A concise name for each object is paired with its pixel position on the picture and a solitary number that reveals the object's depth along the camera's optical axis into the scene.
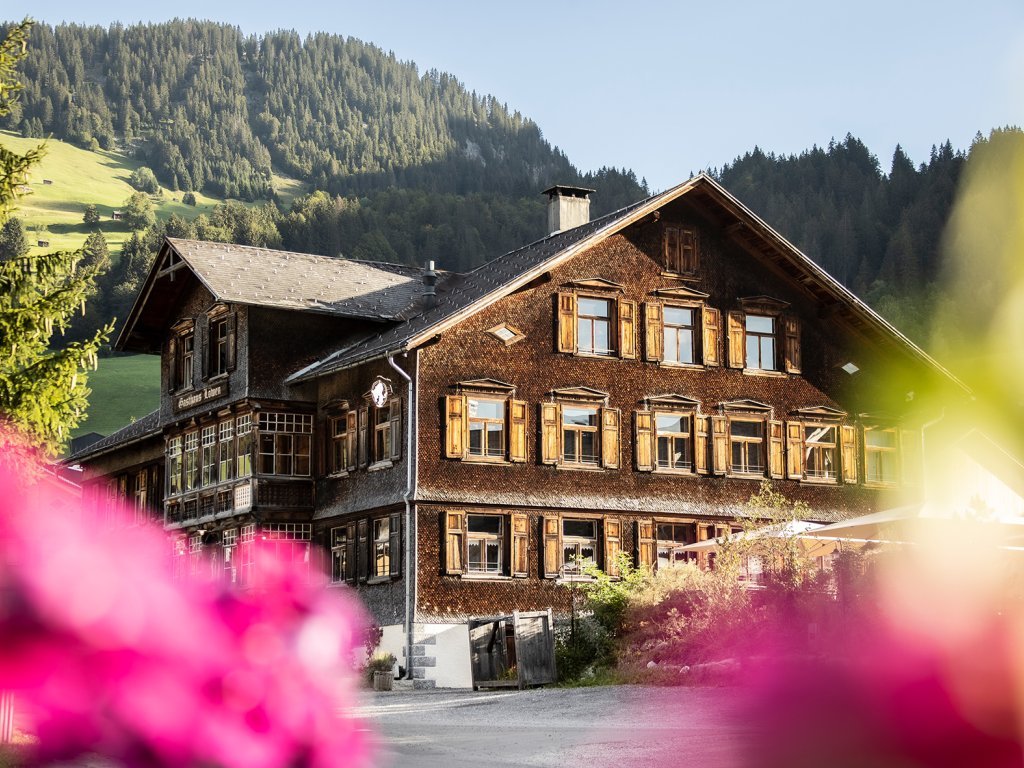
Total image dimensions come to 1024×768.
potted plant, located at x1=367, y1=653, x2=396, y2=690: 35.03
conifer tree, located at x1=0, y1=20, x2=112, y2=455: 24.05
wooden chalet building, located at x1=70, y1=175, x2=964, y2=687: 36.59
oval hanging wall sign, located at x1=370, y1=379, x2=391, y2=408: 37.34
